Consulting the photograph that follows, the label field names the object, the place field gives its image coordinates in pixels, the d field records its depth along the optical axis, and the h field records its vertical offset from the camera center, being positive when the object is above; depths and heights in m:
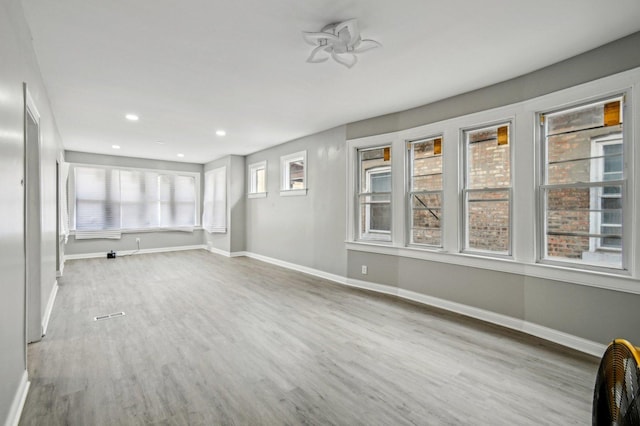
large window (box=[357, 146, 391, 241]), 4.63 +0.28
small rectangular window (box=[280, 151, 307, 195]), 5.95 +0.79
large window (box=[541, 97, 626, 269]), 2.65 +0.25
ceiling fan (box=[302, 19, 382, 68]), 2.30 +1.35
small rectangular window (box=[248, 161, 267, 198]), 7.26 +0.80
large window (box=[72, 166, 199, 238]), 7.50 +0.31
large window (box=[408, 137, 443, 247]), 4.04 +0.27
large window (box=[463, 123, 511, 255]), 3.40 +0.25
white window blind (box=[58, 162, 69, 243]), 5.43 +0.21
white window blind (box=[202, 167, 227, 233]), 8.05 +0.29
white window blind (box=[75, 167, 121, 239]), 7.44 +0.23
